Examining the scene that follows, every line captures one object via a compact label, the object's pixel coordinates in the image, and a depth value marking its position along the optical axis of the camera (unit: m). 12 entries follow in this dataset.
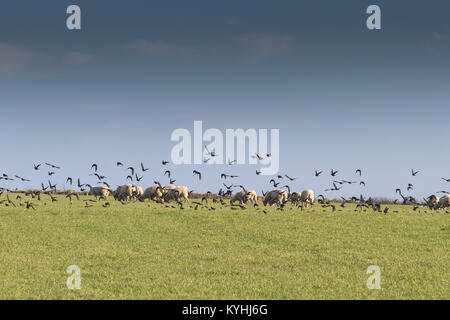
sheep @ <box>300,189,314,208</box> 60.99
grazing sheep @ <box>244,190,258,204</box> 61.72
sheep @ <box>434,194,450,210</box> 57.44
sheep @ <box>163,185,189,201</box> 61.34
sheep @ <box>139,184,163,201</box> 62.16
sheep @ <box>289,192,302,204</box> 61.59
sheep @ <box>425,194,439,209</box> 59.80
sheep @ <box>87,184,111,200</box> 66.55
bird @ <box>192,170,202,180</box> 41.36
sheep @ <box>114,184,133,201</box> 63.88
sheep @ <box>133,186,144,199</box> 64.64
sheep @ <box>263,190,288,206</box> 60.37
